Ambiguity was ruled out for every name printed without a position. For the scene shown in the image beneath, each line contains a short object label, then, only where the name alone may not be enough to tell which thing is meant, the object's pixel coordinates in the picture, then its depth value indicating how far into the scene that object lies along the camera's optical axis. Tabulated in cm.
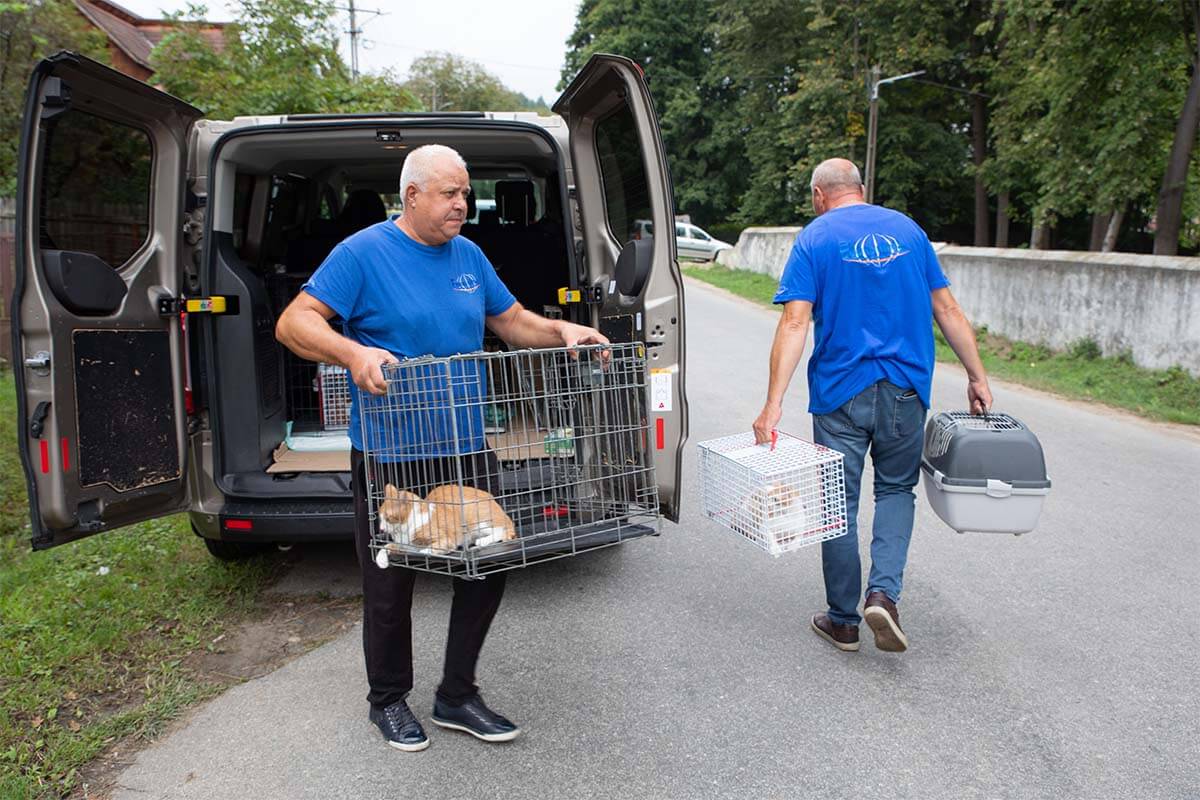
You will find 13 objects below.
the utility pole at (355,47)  1780
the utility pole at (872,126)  2522
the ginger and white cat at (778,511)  320
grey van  327
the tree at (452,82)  5026
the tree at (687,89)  4128
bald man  351
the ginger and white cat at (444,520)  269
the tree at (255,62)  990
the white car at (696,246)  2891
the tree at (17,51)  1119
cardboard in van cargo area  445
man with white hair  281
